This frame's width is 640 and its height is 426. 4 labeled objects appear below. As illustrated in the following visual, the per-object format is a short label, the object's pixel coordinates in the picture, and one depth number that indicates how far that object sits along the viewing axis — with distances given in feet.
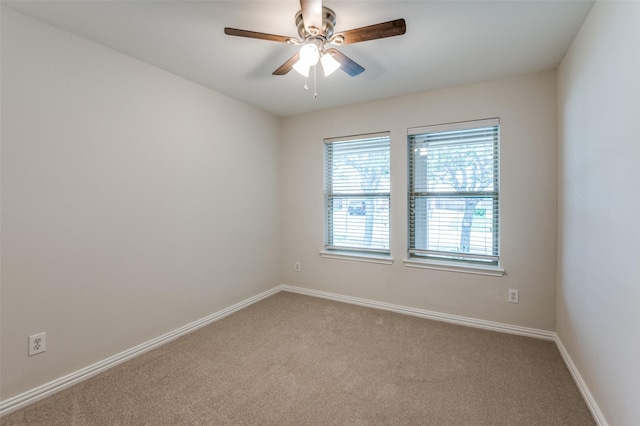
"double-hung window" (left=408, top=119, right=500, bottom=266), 9.13
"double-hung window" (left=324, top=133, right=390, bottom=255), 10.95
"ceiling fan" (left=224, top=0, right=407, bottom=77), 4.84
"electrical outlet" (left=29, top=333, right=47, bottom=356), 5.83
